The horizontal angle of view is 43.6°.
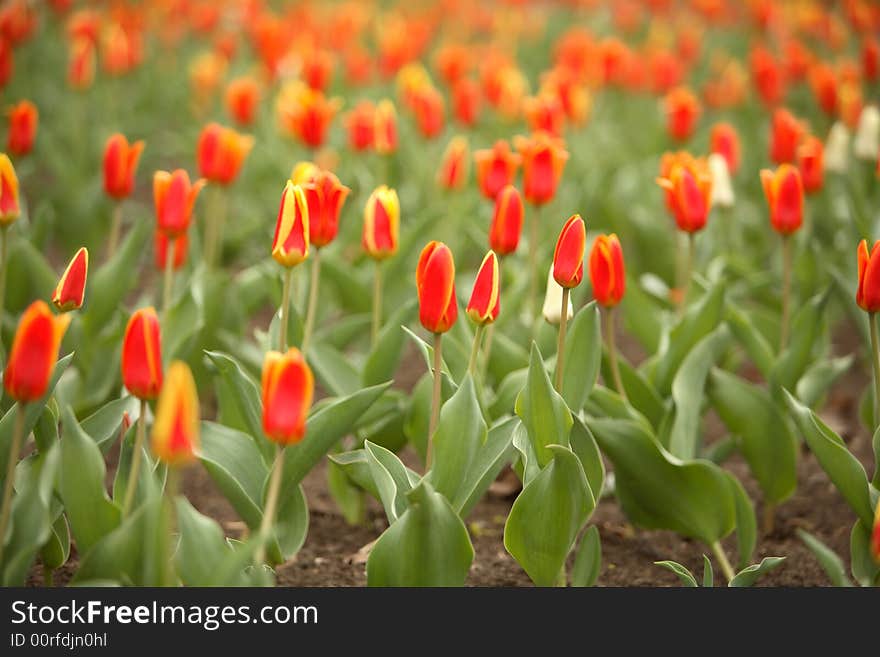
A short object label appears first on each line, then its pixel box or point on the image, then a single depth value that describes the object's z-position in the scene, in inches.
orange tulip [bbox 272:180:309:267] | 83.9
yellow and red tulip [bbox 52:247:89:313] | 82.5
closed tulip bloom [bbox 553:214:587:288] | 82.4
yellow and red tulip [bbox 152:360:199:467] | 58.7
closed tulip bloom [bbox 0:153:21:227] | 90.5
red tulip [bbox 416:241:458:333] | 77.5
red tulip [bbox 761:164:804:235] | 104.3
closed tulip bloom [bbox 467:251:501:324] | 82.2
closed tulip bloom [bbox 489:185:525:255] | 96.7
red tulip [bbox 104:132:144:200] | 116.8
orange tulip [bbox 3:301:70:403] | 62.4
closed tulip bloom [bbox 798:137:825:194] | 127.8
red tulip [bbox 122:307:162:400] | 66.9
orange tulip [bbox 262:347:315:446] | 62.4
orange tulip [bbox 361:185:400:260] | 95.3
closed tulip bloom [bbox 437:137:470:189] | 133.4
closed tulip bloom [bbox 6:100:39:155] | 127.1
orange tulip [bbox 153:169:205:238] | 100.1
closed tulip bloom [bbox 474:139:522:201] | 119.0
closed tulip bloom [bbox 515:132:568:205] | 111.3
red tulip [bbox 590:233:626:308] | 92.1
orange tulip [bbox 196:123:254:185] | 126.1
